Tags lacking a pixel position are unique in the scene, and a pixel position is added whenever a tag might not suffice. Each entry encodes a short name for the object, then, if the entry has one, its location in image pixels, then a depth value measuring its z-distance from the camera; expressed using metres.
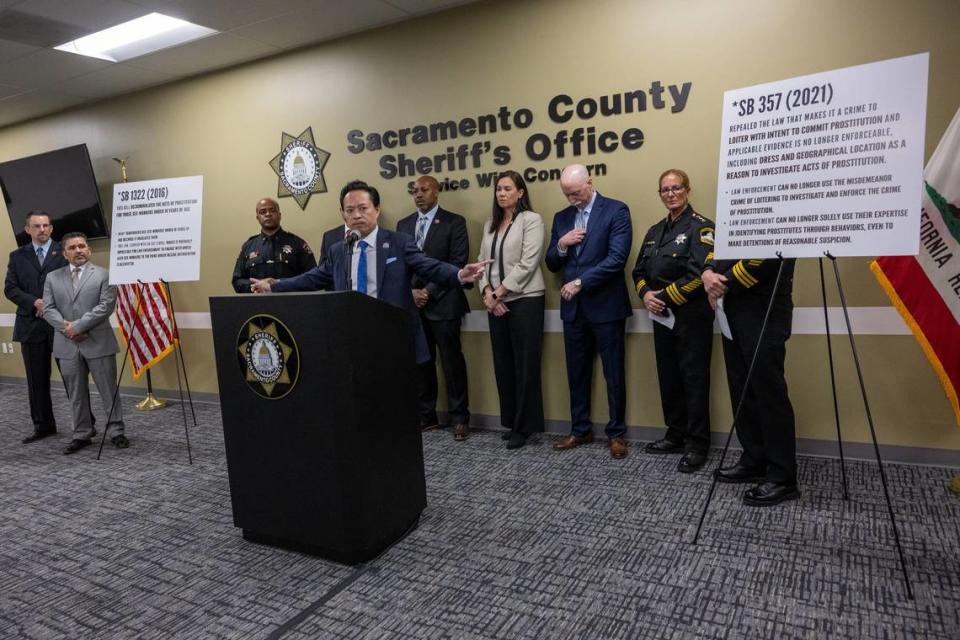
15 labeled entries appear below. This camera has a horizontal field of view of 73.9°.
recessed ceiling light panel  4.72
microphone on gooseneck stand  3.14
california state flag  2.80
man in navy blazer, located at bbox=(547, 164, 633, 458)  3.82
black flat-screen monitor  6.39
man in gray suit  4.50
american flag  5.88
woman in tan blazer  4.07
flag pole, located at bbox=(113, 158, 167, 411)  5.96
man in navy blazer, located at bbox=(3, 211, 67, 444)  4.96
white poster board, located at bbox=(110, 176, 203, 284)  4.07
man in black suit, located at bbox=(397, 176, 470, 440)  4.42
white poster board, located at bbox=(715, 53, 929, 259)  2.24
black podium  2.43
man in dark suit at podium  3.36
